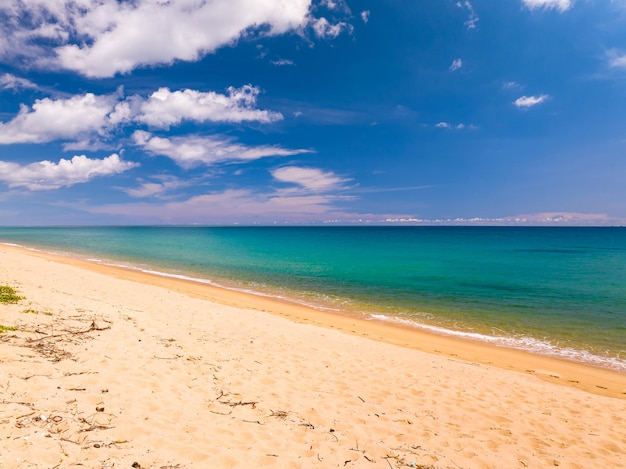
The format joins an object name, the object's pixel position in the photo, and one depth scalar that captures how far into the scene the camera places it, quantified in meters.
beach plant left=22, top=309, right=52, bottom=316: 10.62
